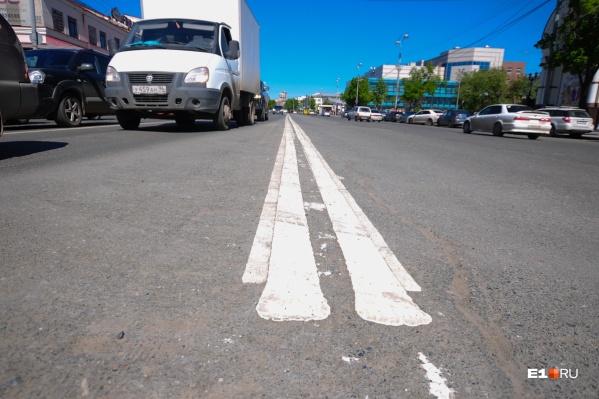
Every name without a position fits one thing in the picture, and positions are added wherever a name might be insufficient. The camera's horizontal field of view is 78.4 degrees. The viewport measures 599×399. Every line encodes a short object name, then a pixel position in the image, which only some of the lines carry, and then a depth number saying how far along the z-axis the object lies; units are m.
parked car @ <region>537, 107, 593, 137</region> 18.28
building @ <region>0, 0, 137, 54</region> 27.55
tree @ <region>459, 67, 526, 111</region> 63.88
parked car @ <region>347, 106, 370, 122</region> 40.84
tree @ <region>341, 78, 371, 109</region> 89.56
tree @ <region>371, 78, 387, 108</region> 82.15
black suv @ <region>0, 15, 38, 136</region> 4.21
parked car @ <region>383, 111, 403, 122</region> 44.35
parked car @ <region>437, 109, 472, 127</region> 28.33
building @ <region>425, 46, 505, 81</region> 112.25
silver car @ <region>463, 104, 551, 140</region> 15.09
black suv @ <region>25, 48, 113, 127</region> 7.73
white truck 7.60
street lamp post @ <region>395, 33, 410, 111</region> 53.96
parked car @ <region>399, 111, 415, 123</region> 41.11
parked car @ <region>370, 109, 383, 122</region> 41.99
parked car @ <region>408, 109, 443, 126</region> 34.03
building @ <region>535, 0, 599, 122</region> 25.97
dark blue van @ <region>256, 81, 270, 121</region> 19.33
